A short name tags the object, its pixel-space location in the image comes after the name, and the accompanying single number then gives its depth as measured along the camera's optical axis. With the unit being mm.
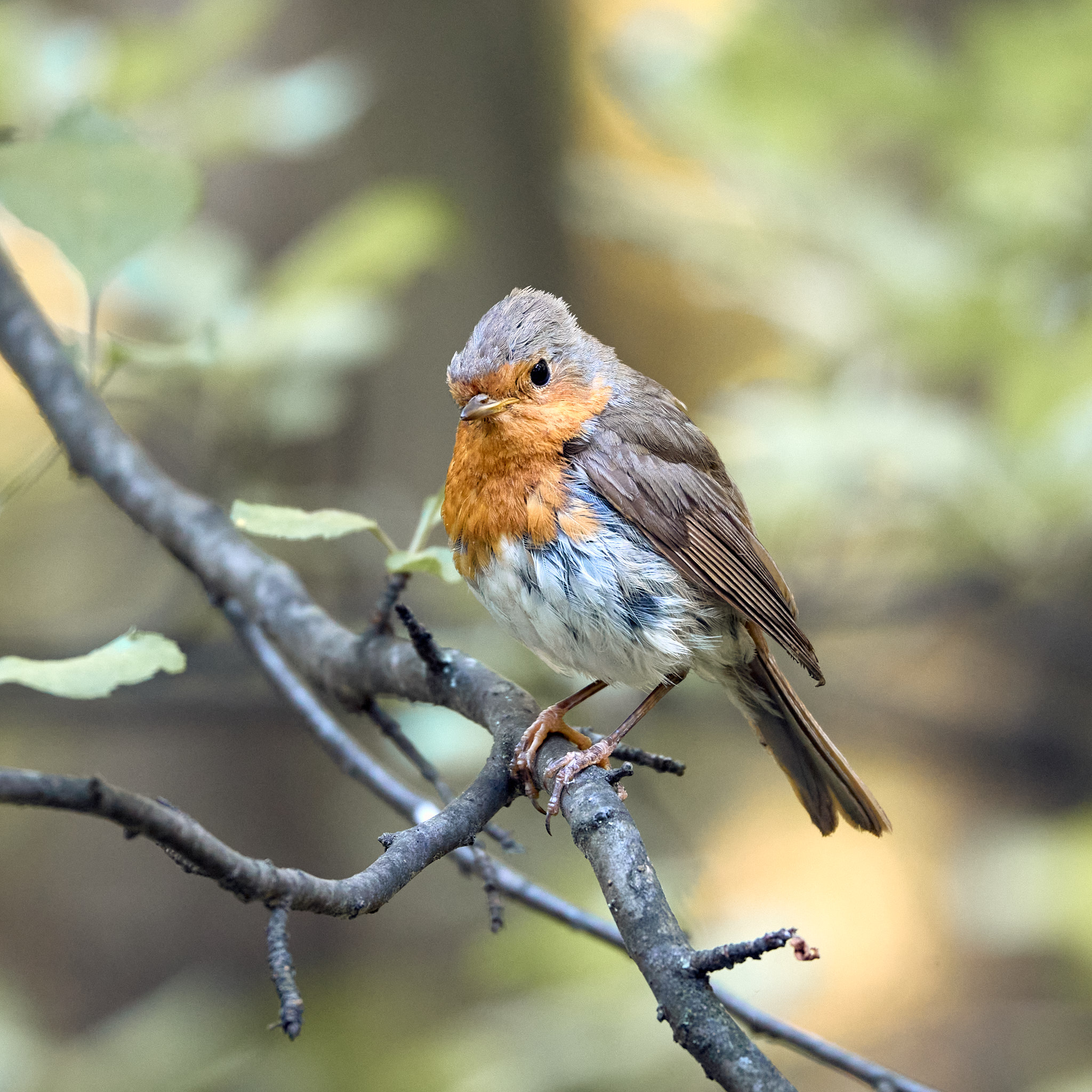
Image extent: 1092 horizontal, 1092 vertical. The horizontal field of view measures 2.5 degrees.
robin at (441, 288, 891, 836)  5096
